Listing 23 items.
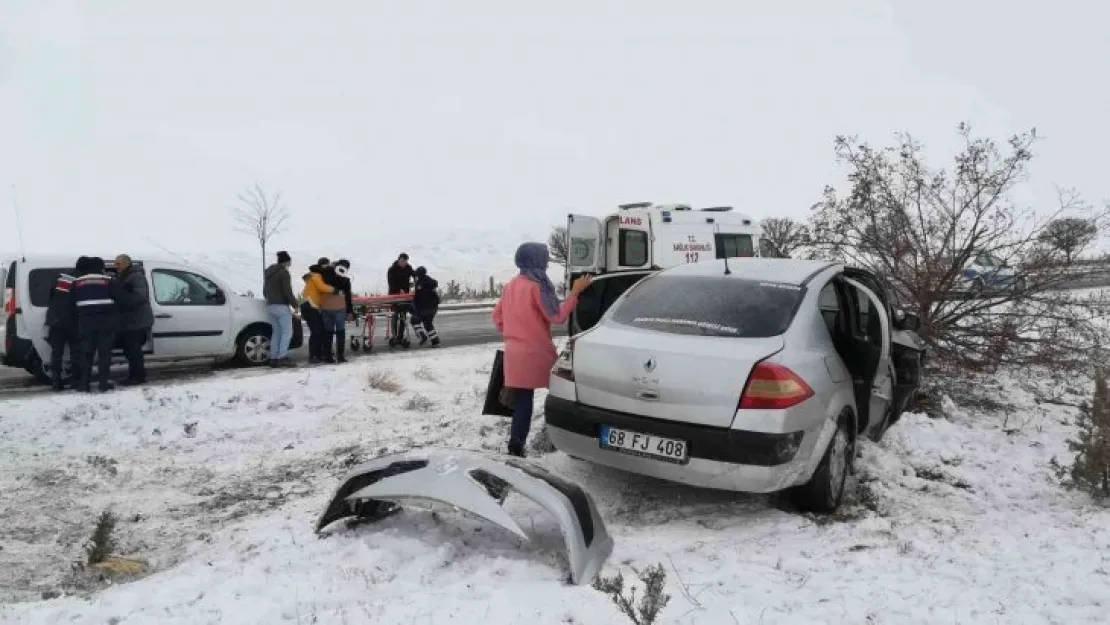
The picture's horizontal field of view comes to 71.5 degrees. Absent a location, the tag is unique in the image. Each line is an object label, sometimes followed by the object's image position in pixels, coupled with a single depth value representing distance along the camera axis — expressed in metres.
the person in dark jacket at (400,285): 13.50
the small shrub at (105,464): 6.13
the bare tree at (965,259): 8.21
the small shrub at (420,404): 8.22
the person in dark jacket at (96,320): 8.48
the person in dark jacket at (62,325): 8.73
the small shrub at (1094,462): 5.02
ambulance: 14.62
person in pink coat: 5.56
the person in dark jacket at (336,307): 11.18
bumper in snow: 3.77
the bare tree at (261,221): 28.05
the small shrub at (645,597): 2.99
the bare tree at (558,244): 37.60
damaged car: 4.27
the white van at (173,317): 9.24
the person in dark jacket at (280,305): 10.84
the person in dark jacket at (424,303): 13.20
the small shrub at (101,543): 4.17
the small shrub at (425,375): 9.64
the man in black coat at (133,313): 8.88
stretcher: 12.55
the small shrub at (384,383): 8.91
